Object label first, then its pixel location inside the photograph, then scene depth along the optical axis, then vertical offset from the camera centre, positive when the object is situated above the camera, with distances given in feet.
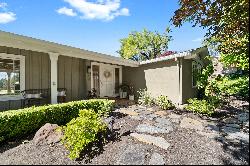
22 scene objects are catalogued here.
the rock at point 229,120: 10.81 -3.83
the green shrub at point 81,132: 7.85 -3.48
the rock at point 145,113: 14.66 -3.89
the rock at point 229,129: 8.74 -3.85
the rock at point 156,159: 6.71 -4.54
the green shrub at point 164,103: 17.37 -3.14
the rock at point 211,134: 8.84 -4.07
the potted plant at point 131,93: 24.62 -2.23
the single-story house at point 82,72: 15.05 +1.83
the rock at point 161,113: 14.98 -3.95
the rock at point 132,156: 6.82 -4.53
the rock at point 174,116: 13.97 -4.08
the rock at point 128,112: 14.55 -3.80
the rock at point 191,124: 11.12 -4.17
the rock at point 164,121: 11.93 -4.06
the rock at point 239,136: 5.85 -3.32
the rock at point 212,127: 10.64 -4.21
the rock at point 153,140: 8.18 -4.25
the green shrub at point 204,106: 14.58 -3.06
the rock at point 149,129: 10.10 -4.13
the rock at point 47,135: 9.39 -4.32
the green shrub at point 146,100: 19.96 -2.97
